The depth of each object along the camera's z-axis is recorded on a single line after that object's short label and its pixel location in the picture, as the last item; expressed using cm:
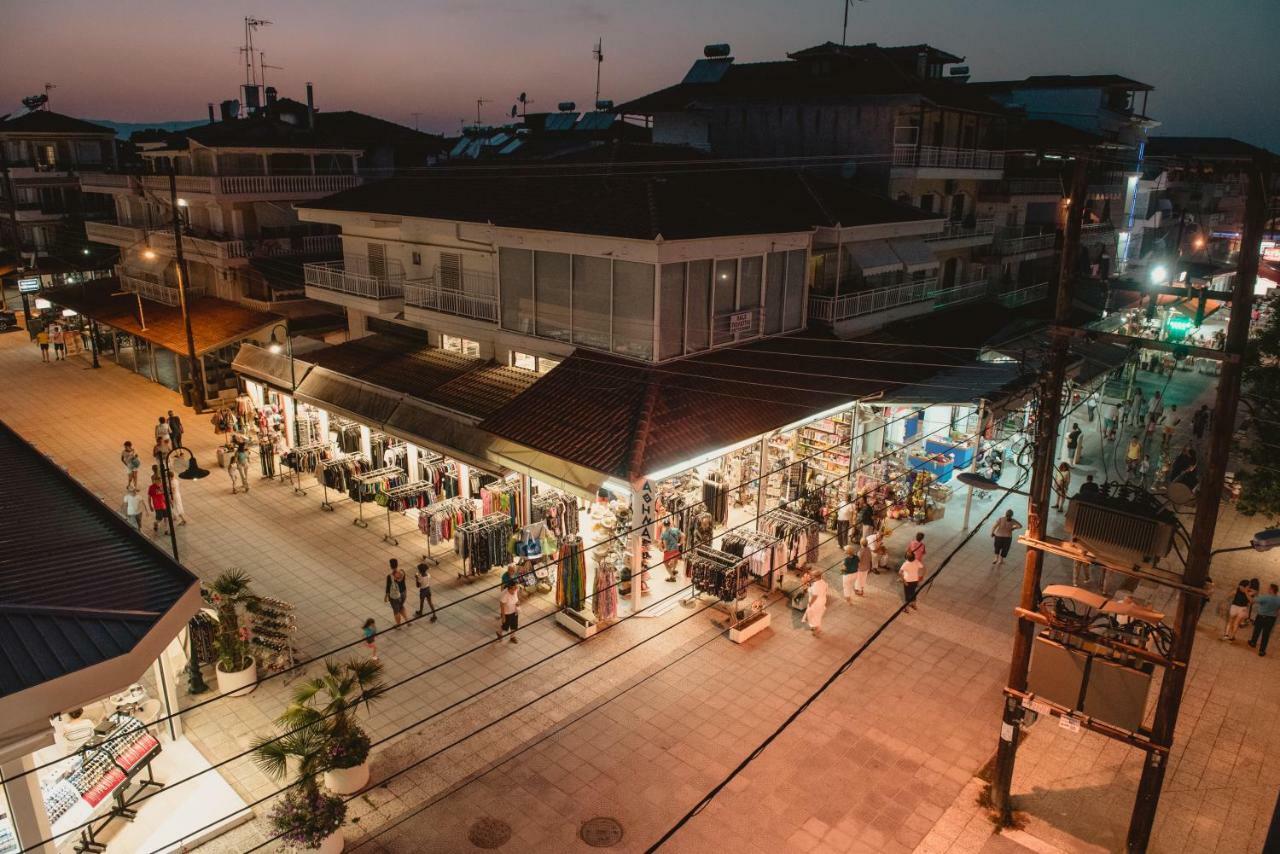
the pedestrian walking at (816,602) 1619
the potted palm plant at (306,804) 1008
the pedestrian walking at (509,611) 1578
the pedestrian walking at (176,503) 2108
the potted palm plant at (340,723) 1120
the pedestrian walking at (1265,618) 1586
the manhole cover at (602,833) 1115
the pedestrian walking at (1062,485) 2194
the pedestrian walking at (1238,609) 1625
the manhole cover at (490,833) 1106
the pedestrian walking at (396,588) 1602
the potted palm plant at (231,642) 1412
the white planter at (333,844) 1048
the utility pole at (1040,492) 1036
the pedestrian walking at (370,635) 1439
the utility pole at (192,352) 2614
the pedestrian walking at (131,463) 2228
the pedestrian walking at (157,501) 2045
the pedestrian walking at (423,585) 1616
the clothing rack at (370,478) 2112
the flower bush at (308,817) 1006
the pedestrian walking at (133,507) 2062
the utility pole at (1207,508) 912
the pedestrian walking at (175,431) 2442
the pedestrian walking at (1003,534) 1938
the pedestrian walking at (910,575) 1738
